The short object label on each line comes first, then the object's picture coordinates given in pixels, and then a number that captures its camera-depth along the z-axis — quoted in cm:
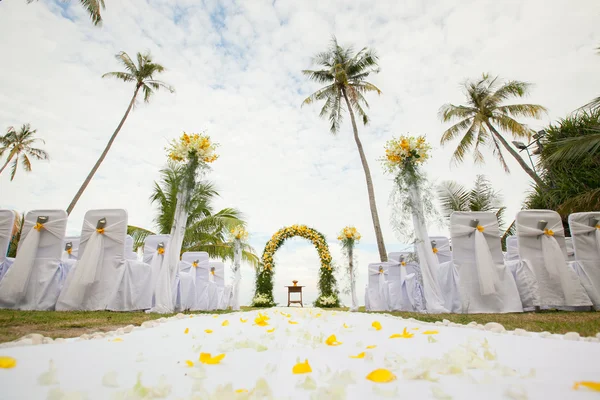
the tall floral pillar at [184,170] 467
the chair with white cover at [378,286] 729
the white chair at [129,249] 523
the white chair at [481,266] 384
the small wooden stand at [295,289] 1225
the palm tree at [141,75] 1123
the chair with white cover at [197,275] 598
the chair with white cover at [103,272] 371
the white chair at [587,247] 402
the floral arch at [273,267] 988
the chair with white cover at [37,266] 362
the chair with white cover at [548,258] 373
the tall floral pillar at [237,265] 811
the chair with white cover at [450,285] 434
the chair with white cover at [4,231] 409
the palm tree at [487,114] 1123
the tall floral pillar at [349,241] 876
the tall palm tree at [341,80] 1134
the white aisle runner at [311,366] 60
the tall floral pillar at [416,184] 451
